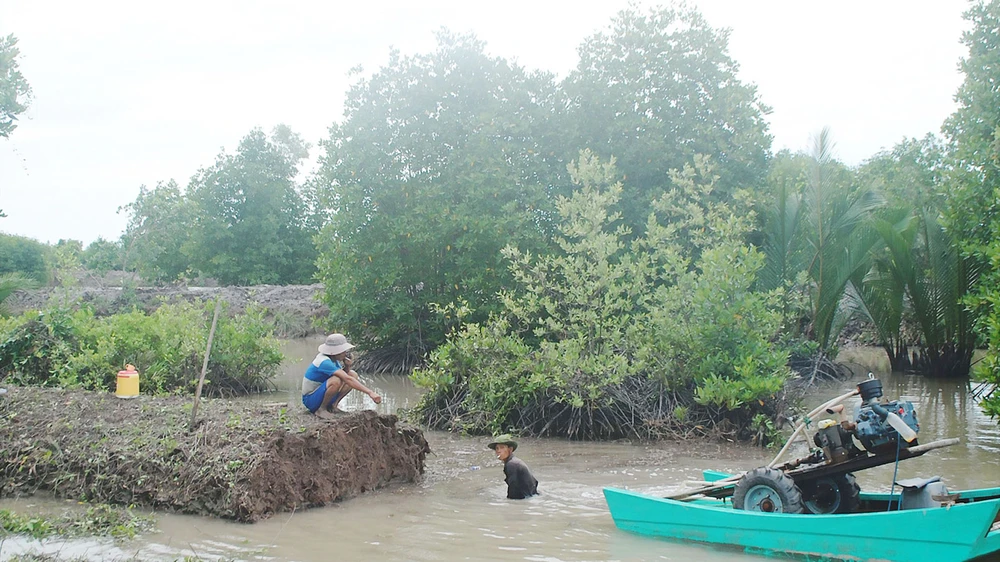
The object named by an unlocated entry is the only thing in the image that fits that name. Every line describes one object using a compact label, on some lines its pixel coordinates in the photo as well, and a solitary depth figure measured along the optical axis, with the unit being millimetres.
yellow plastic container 10773
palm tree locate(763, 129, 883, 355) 18625
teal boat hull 5633
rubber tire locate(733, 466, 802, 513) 6461
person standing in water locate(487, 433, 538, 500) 8398
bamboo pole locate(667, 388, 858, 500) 7113
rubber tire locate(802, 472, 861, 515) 6566
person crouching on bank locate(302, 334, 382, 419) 8453
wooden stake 7565
